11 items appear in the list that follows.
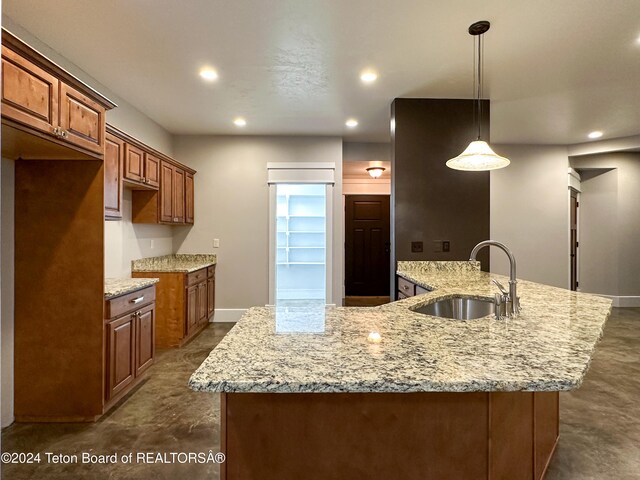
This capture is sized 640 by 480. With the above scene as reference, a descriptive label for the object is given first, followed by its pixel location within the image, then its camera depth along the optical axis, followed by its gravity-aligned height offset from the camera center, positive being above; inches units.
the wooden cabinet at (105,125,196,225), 122.1 +25.0
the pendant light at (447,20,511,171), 92.2 +23.6
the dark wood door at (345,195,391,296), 262.5 -6.5
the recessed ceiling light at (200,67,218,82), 117.6 +59.7
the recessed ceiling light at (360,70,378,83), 118.3 +59.5
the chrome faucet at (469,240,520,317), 61.3 -10.6
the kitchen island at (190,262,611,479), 35.1 -18.6
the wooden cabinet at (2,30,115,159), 66.6 +29.6
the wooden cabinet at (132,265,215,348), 148.2 -29.0
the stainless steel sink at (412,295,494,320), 81.7 -16.3
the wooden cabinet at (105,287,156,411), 95.0 -30.9
